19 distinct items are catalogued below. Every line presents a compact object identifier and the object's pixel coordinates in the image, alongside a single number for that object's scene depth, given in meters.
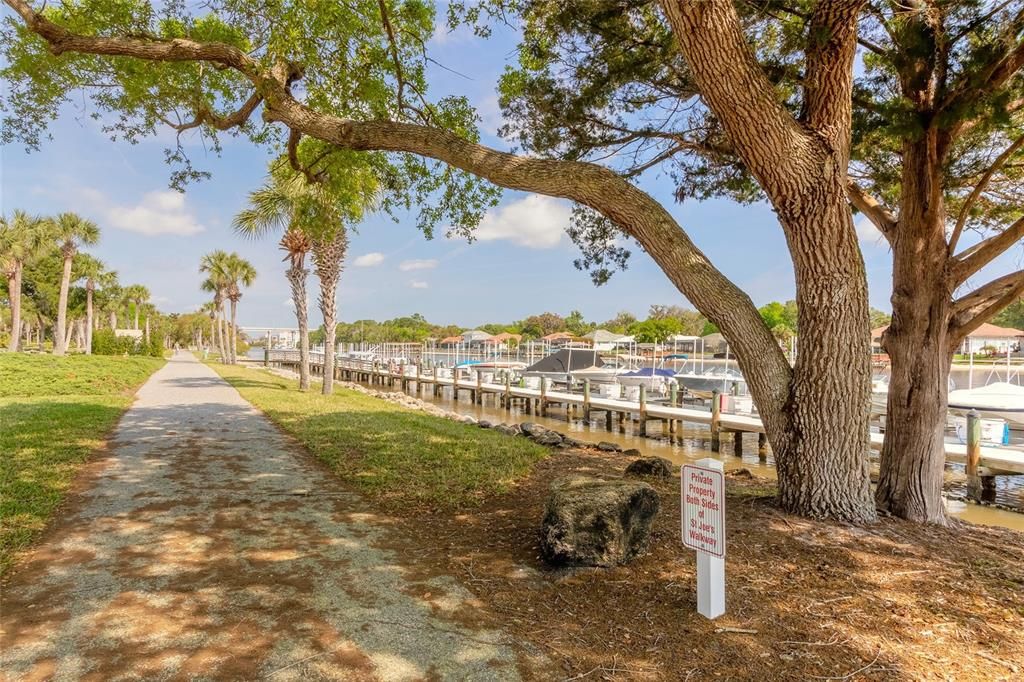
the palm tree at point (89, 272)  38.47
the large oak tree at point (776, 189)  4.10
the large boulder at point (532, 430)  10.69
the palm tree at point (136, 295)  66.88
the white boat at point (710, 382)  20.56
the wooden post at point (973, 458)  10.16
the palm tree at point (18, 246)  28.97
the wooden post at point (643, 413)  17.06
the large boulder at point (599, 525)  3.62
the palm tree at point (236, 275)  41.97
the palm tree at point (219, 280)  42.12
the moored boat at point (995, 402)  13.62
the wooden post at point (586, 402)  19.59
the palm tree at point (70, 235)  31.39
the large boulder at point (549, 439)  9.89
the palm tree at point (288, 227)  17.07
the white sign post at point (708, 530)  2.92
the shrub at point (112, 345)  37.31
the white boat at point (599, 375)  25.50
